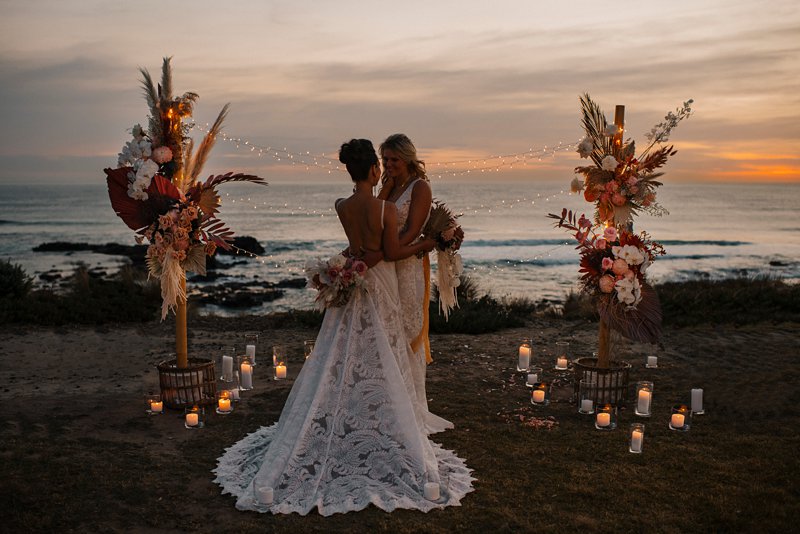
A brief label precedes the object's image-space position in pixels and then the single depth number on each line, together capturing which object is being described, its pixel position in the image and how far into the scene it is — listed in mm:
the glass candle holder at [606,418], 6266
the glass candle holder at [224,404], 6730
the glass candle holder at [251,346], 8273
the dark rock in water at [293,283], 22070
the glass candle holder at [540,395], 7090
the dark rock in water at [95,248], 31498
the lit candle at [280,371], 7965
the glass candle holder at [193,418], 6258
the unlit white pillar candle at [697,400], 6643
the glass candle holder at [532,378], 7602
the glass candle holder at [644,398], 6562
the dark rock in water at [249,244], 29953
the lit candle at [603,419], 6258
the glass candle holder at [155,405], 6676
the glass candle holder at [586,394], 6773
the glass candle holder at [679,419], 6219
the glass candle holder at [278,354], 7928
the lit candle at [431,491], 4598
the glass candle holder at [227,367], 7672
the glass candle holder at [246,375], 7598
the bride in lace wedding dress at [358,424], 4645
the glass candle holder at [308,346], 7407
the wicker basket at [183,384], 6719
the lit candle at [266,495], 4500
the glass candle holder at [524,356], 8281
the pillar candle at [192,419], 6258
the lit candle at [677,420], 6211
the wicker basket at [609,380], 6871
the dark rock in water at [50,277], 23388
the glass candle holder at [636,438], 5574
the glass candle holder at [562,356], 8367
